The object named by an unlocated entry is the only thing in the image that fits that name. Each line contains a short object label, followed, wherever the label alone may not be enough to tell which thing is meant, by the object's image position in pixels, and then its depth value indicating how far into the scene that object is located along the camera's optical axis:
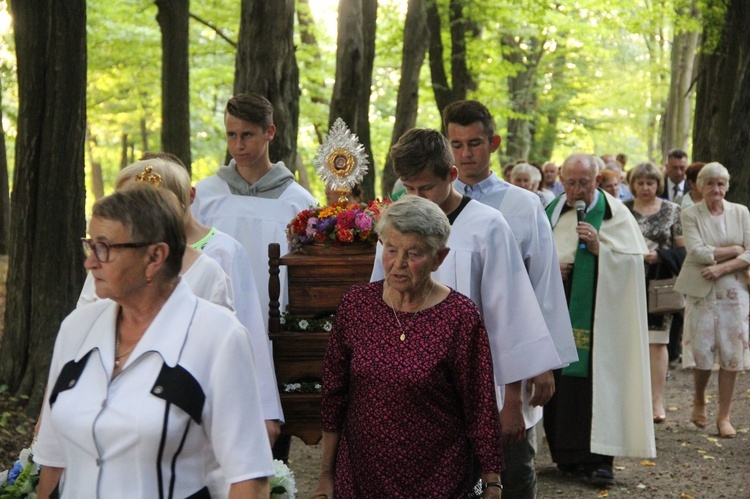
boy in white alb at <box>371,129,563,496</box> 5.47
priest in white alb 9.46
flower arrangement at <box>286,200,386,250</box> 6.75
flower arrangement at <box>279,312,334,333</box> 6.73
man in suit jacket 16.89
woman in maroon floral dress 4.62
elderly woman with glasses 3.38
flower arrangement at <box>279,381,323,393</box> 6.71
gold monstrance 7.43
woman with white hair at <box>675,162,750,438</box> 11.31
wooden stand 6.70
